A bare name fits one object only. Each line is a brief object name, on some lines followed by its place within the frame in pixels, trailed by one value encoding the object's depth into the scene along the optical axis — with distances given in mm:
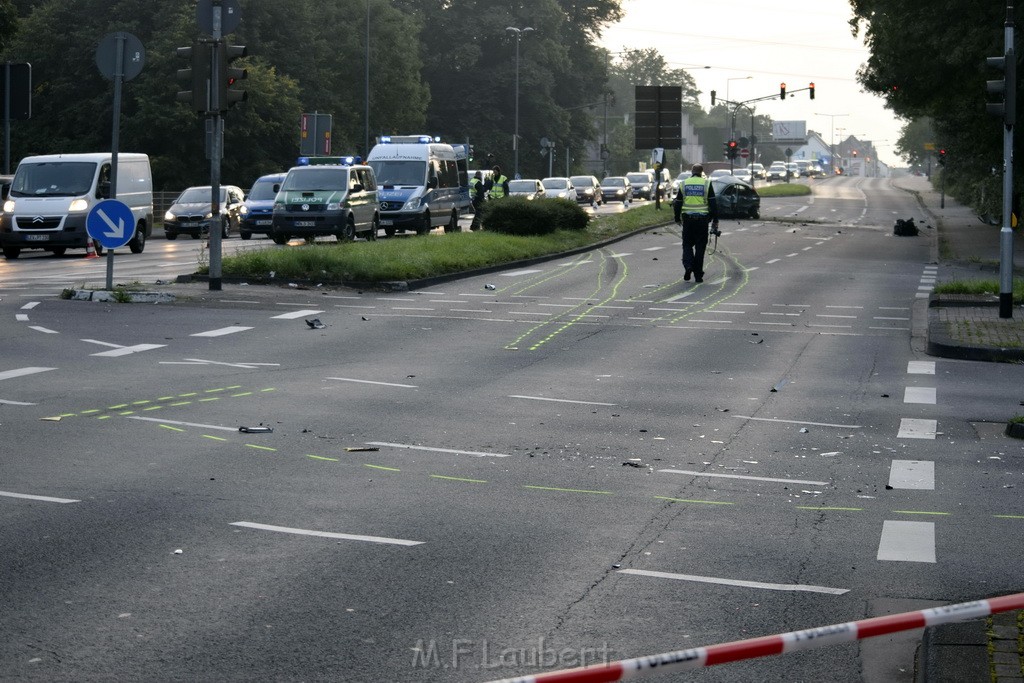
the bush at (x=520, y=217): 33906
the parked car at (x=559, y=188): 61062
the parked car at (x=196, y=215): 44000
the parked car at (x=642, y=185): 86125
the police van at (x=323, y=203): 34562
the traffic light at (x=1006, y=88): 18609
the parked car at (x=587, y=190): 70744
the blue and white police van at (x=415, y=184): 38406
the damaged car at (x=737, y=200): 53688
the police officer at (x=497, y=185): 41219
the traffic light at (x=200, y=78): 21328
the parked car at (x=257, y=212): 41625
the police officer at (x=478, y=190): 46094
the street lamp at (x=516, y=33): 79712
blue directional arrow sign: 20203
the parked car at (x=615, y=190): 80750
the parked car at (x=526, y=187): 56156
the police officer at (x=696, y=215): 24953
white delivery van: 33062
